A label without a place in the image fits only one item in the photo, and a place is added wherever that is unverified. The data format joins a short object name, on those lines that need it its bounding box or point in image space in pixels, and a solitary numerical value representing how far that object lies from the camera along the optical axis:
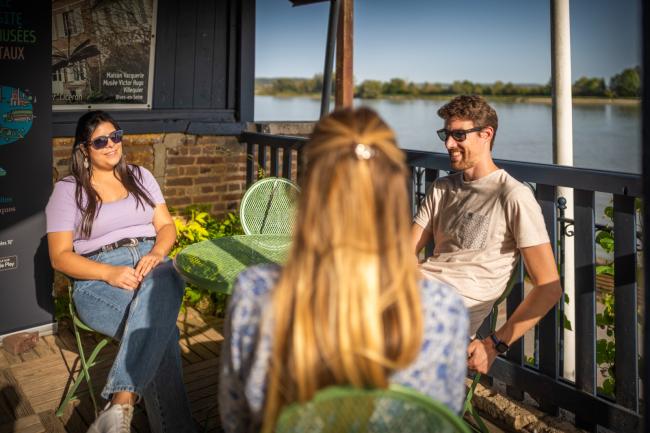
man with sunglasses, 2.10
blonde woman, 1.07
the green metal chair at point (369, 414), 1.03
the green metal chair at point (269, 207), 3.22
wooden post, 5.71
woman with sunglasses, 2.26
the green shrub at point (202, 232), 4.02
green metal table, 2.28
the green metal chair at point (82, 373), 2.60
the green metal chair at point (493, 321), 2.28
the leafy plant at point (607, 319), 2.55
